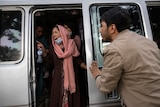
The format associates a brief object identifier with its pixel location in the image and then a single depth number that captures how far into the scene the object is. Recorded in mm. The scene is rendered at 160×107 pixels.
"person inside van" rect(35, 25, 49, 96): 3619
